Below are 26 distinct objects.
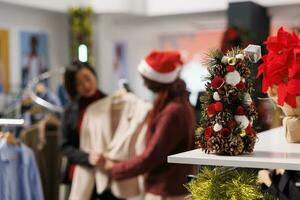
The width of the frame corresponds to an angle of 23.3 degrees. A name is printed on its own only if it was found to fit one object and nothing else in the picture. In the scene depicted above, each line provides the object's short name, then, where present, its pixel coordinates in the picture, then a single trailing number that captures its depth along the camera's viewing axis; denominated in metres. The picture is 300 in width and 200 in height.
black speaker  6.50
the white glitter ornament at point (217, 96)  2.47
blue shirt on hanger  3.47
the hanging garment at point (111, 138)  4.01
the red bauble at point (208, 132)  2.45
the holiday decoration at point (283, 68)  2.50
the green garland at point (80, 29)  8.18
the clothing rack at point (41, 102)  5.70
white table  2.26
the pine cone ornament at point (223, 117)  2.44
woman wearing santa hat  3.54
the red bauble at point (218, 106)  2.45
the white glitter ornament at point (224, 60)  2.49
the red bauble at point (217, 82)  2.46
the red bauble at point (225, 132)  2.44
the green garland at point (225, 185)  2.46
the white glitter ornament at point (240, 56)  2.50
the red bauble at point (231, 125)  2.44
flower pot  2.67
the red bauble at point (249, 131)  2.45
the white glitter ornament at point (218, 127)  2.44
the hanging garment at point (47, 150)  4.78
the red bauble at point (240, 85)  2.47
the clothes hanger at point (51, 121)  5.12
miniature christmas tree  2.43
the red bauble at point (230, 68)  2.47
